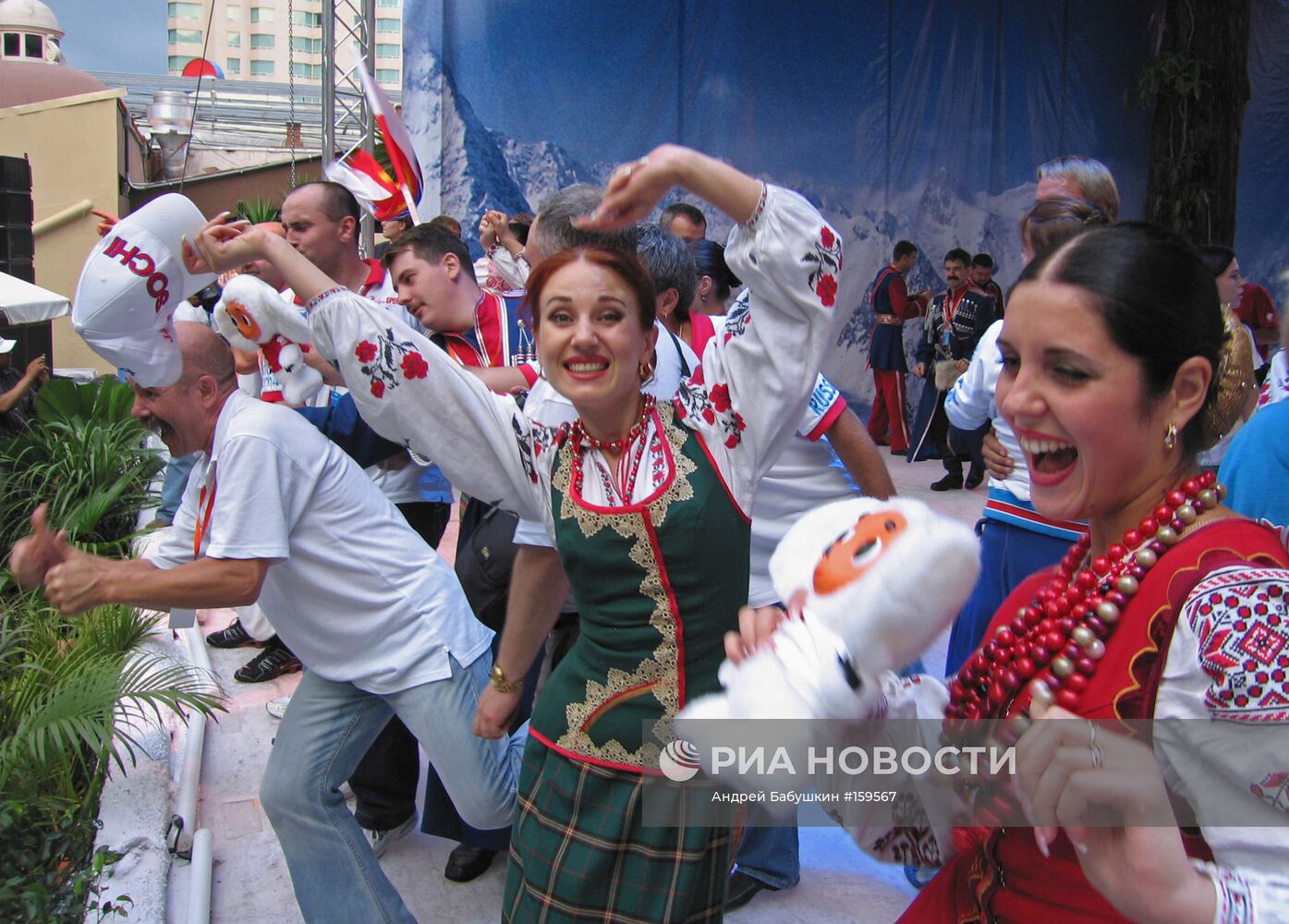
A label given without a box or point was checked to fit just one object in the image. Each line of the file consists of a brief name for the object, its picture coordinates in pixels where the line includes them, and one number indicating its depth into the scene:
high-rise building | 97.62
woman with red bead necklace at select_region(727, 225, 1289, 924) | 1.06
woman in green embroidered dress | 2.01
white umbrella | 9.38
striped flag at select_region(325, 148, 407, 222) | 4.40
